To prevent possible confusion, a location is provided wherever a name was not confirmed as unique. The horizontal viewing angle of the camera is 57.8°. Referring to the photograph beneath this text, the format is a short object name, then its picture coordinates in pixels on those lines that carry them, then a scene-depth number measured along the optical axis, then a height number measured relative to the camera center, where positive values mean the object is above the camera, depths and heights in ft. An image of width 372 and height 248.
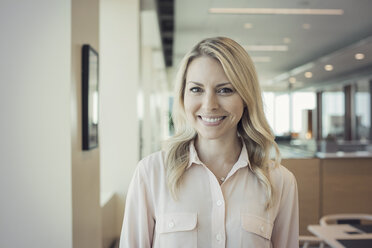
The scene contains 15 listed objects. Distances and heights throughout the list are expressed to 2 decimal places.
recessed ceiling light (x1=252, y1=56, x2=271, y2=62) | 30.14 +5.67
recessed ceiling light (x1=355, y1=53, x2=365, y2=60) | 24.98 +4.84
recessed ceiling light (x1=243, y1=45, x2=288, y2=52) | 25.81 +5.69
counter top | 15.26 -1.62
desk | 6.51 -2.43
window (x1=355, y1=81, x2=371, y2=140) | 35.04 +1.00
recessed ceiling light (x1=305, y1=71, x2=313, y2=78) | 32.90 +4.59
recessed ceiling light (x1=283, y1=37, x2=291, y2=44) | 23.46 +5.69
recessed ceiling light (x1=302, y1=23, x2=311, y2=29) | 20.05 +5.71
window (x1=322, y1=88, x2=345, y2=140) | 41.73 +0.87
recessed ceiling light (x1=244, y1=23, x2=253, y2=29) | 20.14 +5.77
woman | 3.89 -0.73
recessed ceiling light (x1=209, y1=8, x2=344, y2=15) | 17.43 +5.74
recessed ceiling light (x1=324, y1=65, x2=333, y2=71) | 29.72 +4.73
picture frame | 6.85 +0.50
